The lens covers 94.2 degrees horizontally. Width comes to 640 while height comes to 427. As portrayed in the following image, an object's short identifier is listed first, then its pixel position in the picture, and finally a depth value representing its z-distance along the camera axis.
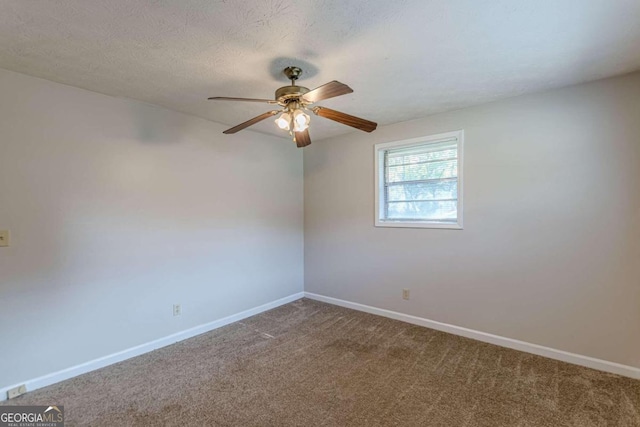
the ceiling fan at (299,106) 1.82
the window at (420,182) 3.21
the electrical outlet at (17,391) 2.13
